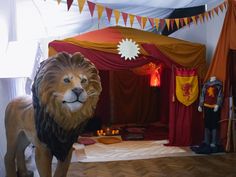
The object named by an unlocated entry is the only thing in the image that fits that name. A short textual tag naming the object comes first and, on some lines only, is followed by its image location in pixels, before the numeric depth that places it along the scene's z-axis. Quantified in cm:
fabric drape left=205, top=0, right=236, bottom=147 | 348
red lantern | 538
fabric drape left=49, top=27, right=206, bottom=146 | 356
